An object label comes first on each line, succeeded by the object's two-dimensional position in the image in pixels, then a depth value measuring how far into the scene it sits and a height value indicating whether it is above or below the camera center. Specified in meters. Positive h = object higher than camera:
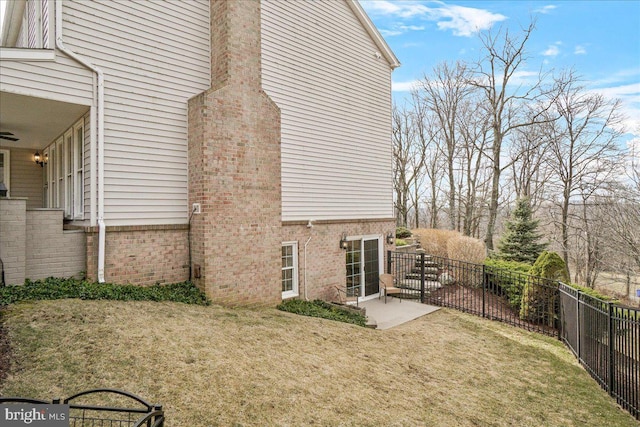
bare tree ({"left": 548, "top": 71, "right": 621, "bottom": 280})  20.30 +4.56
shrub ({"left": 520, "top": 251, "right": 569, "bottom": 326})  9.23 -2.13
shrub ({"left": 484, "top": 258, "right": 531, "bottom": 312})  10.43 -2.15
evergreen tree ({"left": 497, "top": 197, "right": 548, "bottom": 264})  15.09 -1.07
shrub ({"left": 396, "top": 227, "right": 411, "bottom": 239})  19.08 -1.00
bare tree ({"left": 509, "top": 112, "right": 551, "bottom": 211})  22.72 +3.61
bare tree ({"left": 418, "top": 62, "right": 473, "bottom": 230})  25.67 +8.67
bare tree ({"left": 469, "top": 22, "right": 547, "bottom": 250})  20.66 +8.28
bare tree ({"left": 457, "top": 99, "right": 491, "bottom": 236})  24.23 +4.15
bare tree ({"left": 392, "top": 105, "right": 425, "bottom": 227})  27.89 +4.95
